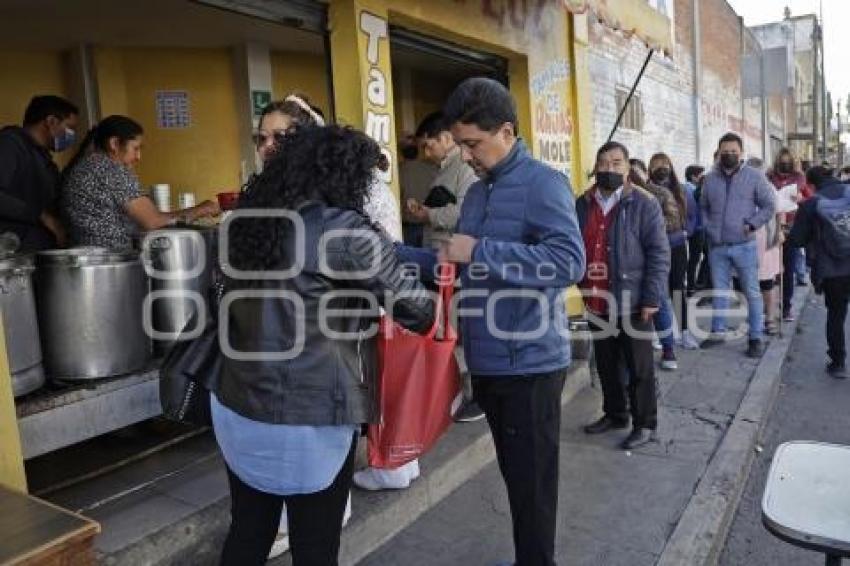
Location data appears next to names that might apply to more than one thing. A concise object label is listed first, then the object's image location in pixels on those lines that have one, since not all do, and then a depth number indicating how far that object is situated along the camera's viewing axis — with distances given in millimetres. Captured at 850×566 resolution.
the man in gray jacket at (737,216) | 6516
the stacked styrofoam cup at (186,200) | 5422
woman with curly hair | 1884
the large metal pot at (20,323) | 2750
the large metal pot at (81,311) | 3080
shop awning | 5430
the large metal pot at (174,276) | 3492
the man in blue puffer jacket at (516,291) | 2373
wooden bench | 1725
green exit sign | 6758
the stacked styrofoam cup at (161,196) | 4914
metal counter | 2816
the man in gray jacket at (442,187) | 4238
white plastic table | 1624
